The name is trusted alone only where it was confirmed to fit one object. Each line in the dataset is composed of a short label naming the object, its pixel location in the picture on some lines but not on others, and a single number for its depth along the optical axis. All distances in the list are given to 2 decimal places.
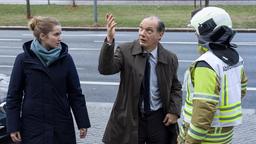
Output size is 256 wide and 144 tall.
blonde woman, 5.30
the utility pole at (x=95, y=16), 27.16
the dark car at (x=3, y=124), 7.52
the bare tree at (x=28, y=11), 29.79
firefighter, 4.18
